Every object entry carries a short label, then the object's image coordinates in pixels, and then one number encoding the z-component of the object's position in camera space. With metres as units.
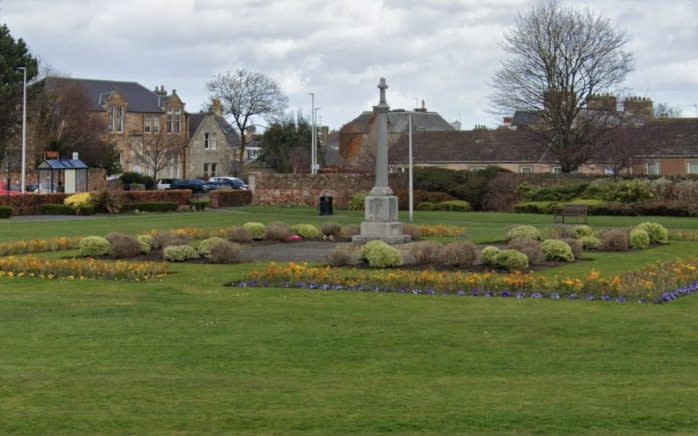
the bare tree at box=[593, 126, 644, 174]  57.09
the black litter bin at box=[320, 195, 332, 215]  47.72
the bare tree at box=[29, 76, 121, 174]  75.44
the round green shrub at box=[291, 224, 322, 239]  30.81
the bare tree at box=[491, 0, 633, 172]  59.00
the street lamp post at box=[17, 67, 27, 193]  53.34
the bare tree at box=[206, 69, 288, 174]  89.06
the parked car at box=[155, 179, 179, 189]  79.04
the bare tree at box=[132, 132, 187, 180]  81.44
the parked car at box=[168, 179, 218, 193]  75.81
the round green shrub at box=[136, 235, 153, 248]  25.65
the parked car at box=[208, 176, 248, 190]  77.69
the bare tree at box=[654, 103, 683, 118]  112.44
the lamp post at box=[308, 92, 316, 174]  65.76
